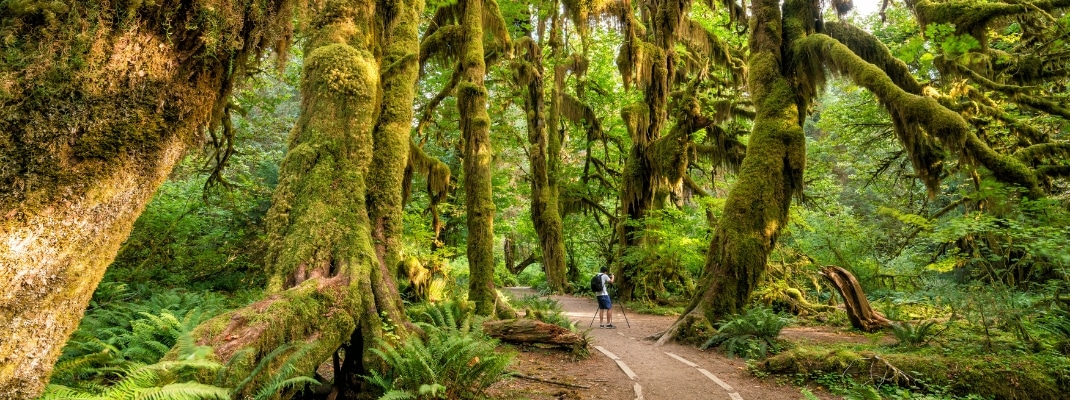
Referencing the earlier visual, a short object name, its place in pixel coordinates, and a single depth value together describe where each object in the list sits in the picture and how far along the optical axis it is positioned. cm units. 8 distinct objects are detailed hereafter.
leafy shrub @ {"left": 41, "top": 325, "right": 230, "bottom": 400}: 260
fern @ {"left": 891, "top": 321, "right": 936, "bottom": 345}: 790
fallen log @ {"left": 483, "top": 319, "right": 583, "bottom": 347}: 843
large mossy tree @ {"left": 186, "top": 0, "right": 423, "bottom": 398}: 403
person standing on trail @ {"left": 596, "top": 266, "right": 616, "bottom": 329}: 1188
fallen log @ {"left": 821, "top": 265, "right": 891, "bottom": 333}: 1025
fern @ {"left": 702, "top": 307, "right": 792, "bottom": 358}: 845
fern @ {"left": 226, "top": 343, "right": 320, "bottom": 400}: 332
